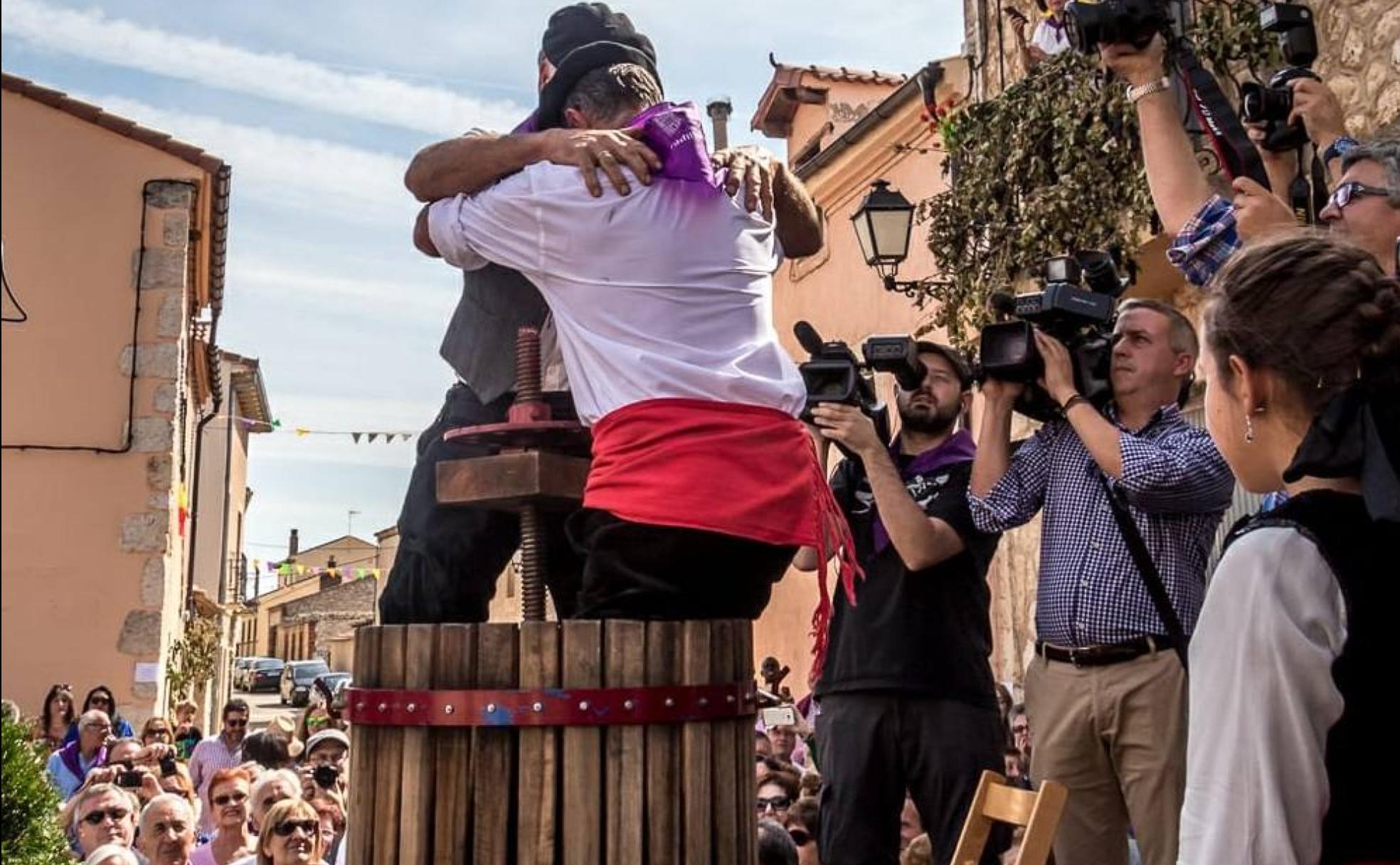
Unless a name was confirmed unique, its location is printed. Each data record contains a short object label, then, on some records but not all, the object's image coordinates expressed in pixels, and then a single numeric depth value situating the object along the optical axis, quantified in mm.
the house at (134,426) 13797
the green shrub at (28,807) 2359
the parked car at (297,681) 37938
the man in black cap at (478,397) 2865
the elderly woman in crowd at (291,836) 5762
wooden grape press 2457
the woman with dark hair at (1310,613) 1725
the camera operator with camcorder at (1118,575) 3656
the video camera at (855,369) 4156
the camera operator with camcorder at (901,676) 3941
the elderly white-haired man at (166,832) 6277
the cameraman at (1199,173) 3172
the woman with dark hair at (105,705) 11180
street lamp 9773
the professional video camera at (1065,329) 3887
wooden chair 3049
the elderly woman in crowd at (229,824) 6840
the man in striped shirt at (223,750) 10234
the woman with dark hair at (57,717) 10977
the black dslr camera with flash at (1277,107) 3602
